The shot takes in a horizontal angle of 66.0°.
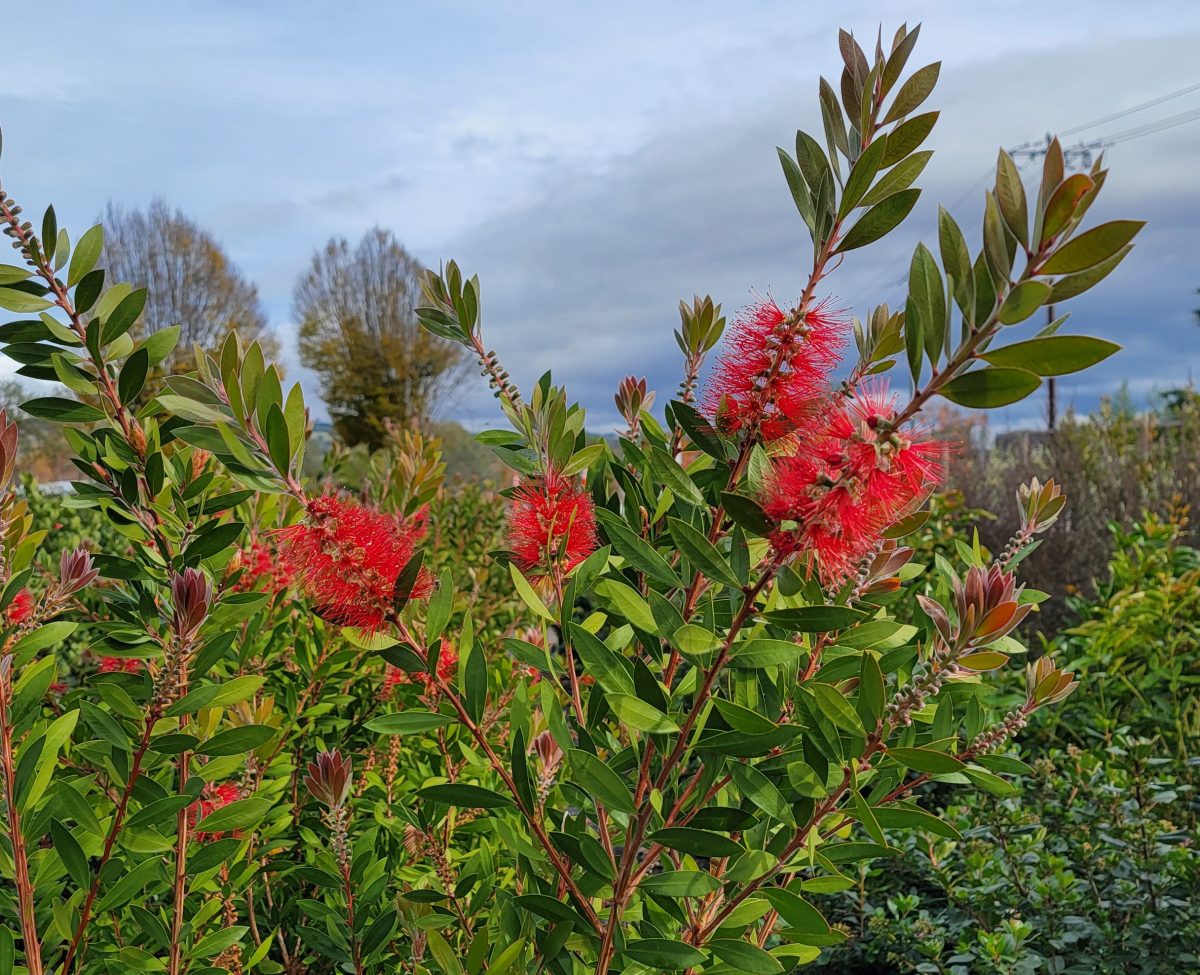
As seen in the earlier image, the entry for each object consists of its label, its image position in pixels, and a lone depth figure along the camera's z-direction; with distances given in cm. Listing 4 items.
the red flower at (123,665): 184
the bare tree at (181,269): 2747
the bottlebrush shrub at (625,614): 80
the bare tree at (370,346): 2961
